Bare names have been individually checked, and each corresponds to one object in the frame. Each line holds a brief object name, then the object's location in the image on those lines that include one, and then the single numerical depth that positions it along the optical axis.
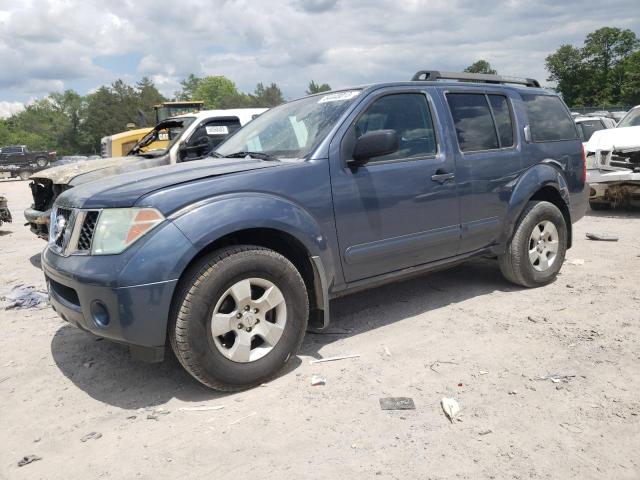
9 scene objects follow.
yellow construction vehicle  11.26
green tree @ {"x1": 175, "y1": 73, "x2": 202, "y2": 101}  110.75
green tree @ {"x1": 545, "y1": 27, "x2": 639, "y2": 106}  63.09
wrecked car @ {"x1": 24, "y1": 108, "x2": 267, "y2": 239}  6.89
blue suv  3.05
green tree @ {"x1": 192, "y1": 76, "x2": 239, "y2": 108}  108.19
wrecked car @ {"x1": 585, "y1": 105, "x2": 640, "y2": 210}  8.97
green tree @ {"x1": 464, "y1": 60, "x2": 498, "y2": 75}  100.19
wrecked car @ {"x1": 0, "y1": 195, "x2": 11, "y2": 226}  9.98
